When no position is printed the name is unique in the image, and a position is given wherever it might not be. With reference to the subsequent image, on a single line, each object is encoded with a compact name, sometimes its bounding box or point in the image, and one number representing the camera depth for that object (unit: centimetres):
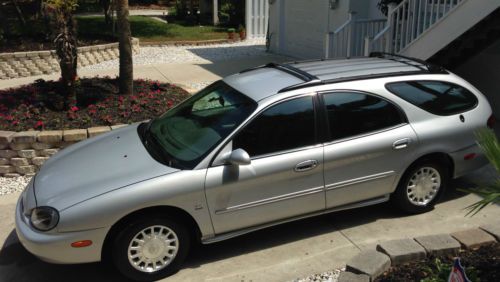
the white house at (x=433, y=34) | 722
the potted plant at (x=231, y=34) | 1941
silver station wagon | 395
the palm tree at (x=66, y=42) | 712
